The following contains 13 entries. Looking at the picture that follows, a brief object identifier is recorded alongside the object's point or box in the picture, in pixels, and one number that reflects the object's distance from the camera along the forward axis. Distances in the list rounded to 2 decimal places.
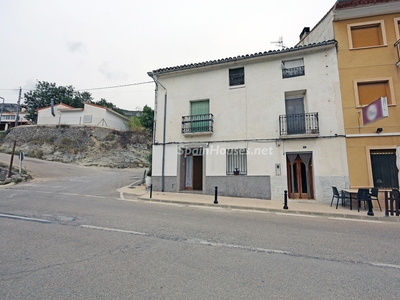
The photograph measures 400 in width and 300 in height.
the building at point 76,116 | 30.69
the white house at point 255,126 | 9.88
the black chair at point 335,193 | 8.44
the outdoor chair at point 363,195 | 7.54
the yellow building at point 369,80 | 9.02
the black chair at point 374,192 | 7.58
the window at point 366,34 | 9.84
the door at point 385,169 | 8.91
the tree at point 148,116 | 23.66
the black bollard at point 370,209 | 7.36
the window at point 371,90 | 9.37
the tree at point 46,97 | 39.74
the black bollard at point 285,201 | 8.31
